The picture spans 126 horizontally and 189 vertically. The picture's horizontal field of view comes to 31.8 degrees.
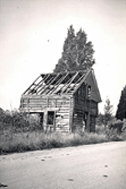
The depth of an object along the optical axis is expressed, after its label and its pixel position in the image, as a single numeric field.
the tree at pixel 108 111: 31.53
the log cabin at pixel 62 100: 17.30
